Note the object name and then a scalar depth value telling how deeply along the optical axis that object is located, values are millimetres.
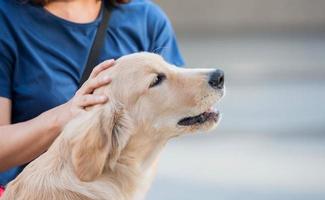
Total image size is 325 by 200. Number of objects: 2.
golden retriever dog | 3299
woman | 3660
